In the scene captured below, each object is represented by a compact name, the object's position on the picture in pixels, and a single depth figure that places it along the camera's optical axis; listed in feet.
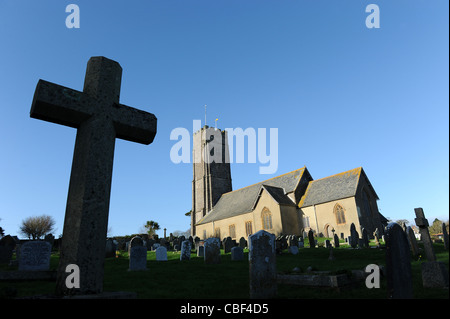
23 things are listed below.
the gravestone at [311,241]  76.91
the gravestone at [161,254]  50.01
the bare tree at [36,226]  160.25
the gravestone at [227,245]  70.19
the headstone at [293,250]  60.70
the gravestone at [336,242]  75.79
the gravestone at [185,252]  51.83
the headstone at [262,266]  19.85
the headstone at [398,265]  13.85
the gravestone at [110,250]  61.12
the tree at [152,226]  161.89
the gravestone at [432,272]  20.97
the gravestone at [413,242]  41.34
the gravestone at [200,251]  59.84
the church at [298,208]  108.68
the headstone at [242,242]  76.00
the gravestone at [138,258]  34.88
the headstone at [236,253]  47.02
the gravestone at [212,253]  43.50
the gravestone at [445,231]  39.26
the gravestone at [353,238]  70.13
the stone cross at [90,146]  11.32
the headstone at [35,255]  32.81
